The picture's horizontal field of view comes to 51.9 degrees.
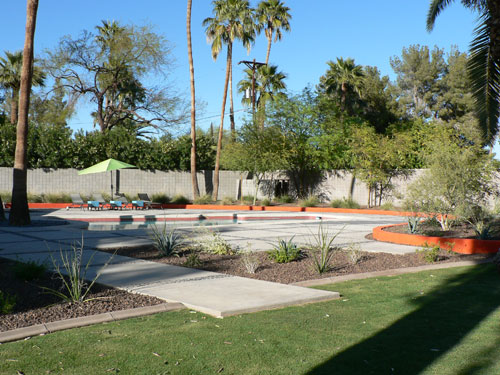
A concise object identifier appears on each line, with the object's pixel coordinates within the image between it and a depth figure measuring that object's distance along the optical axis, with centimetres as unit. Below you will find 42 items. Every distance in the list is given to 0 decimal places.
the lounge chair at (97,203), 2534
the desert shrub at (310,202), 3058
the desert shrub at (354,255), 958
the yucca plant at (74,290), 629
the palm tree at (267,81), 4222
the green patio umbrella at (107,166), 2685
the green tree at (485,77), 1018
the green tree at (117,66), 3850
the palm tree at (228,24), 3584
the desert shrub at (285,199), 3297
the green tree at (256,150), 3139
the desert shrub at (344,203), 2949
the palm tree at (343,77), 4106
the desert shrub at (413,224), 1331
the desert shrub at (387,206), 2812
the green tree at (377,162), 2892
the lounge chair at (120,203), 2644
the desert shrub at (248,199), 3301
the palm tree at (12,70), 3897
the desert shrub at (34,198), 2956
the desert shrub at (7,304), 571
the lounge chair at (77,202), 2662
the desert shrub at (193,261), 928
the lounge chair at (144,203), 2680
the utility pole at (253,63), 3594
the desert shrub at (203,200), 3184
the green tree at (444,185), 1364
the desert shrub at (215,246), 1062
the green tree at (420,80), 5447
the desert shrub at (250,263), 864
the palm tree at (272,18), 4041
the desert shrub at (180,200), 3176
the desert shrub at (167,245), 1032
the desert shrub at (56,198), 2977
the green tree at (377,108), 5166
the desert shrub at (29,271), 754
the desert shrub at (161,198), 3200
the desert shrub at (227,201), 3165
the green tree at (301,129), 3253
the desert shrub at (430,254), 994
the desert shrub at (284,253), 959
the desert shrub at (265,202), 3157
